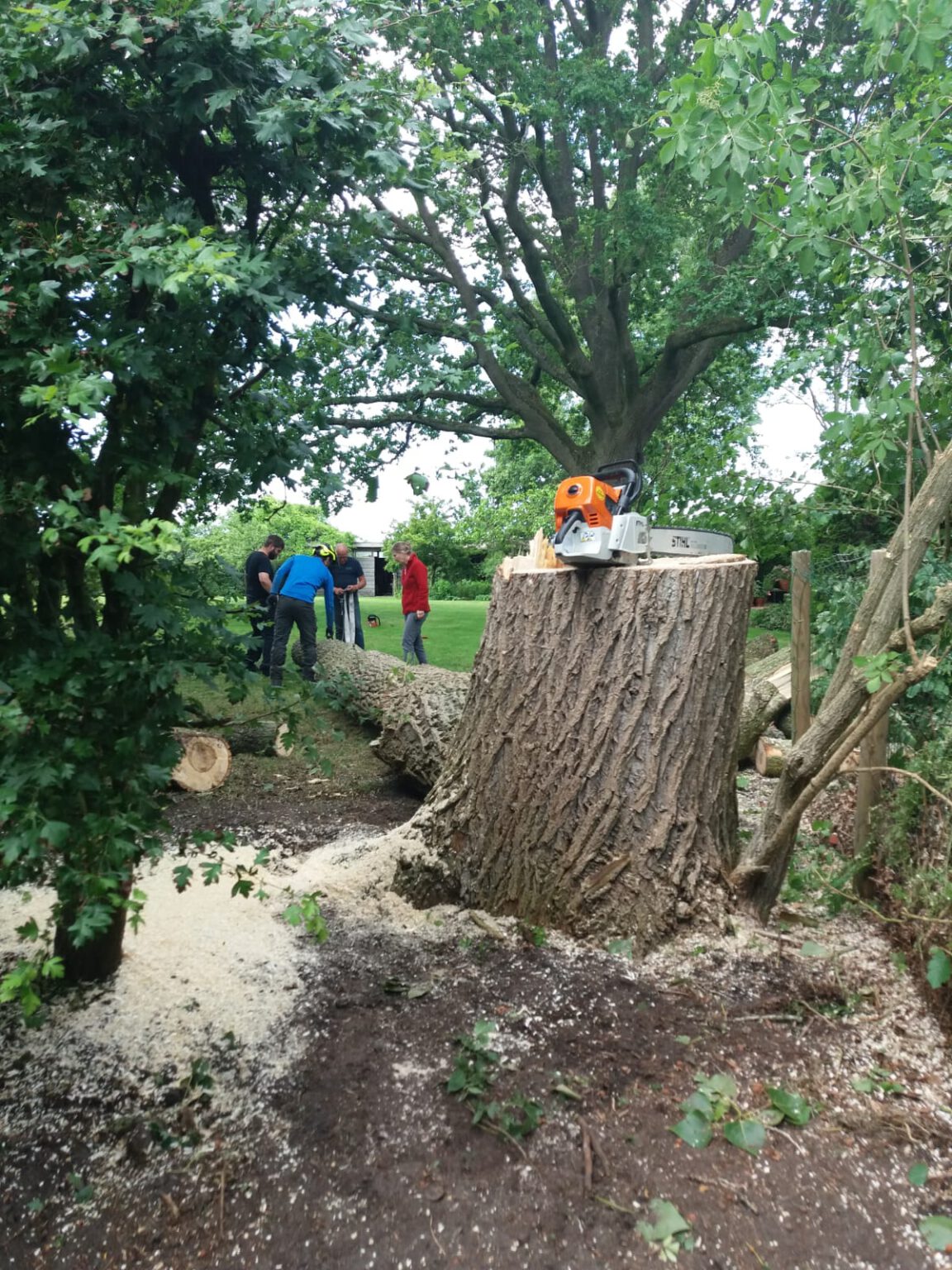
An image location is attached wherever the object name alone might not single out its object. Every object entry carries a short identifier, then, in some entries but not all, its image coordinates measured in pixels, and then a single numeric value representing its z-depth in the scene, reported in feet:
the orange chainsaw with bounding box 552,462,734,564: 10.70
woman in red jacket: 32.01
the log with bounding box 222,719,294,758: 21.15
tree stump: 10.77
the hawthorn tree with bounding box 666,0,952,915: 8.30
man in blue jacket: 25.91
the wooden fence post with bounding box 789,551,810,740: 15.71
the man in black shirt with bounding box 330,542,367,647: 33.60
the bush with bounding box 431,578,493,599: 101.14
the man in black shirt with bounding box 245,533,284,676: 28.68
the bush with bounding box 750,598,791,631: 38.60
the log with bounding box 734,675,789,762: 20.25
